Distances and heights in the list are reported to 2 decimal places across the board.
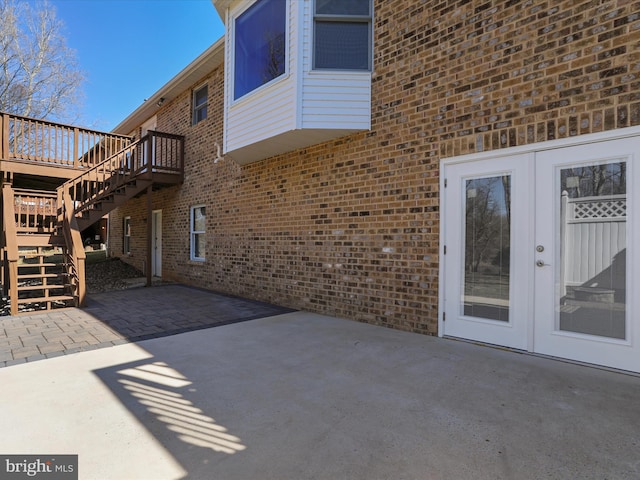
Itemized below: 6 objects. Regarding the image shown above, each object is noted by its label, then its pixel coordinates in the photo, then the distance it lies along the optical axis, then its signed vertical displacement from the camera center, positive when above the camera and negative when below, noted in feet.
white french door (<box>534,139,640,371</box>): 10.44 -0.51
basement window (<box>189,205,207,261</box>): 30.53 +0.40
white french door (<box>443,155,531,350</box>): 12.39 -0.50
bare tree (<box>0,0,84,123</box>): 56.80 +29.66
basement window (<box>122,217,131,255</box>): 45.00 +0.04
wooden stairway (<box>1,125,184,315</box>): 20.75 +2.16
